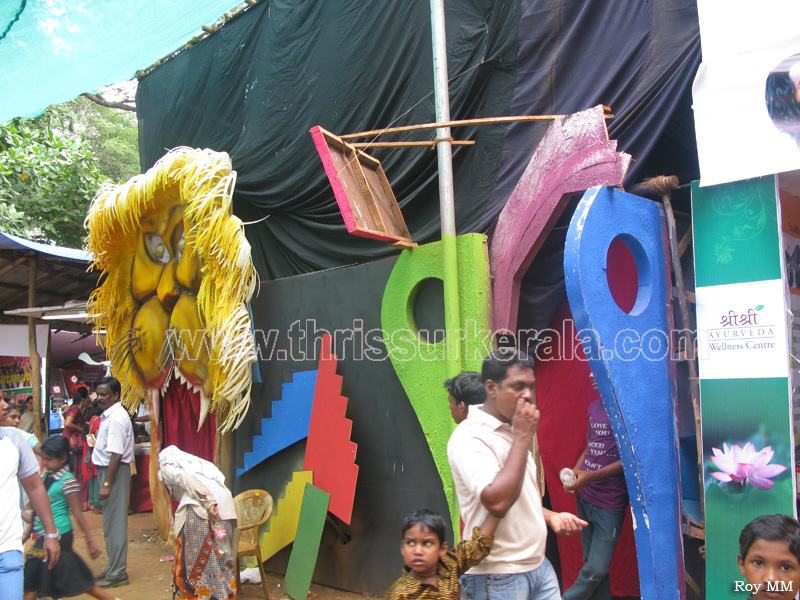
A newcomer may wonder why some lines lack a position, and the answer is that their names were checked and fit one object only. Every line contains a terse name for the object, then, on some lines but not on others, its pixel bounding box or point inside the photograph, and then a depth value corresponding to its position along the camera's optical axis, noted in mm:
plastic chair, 5055
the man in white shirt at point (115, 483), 5758
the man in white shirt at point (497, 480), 2195
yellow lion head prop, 5617
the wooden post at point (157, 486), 6723
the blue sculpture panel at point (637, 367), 3344
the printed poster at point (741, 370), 3268
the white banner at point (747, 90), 3156
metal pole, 4268
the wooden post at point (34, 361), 8305
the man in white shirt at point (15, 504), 3135
